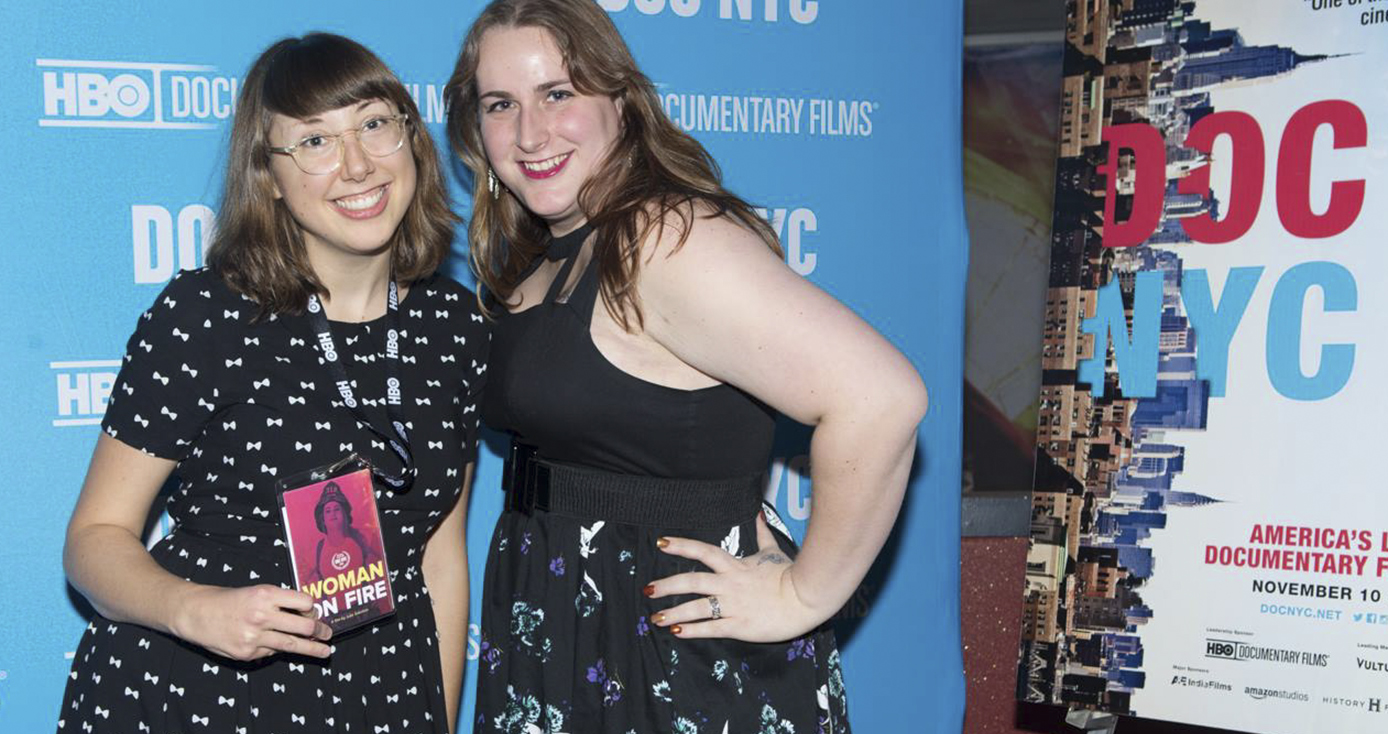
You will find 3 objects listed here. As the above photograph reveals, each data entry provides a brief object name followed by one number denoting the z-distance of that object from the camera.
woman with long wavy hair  1.67
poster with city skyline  2.64
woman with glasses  1.66
